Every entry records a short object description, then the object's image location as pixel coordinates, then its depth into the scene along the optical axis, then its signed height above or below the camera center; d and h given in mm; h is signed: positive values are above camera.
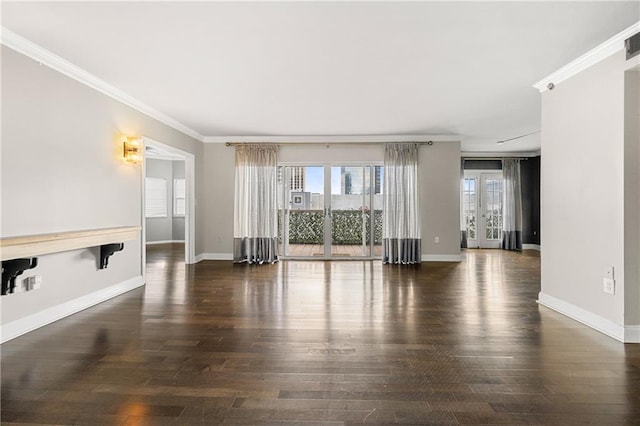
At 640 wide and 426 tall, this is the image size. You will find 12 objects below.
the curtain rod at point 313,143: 6629 +1453
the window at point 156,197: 9648 +543
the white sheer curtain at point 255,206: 6504 +171
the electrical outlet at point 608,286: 2793 -635
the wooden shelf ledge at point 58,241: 2418 -228
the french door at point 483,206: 8922 +199
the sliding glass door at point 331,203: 6797 +238
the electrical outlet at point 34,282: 2875 -593
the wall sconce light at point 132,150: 4211 +859
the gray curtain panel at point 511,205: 8680 +219
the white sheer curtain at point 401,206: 6418 +155
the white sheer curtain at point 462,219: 8836 -155
